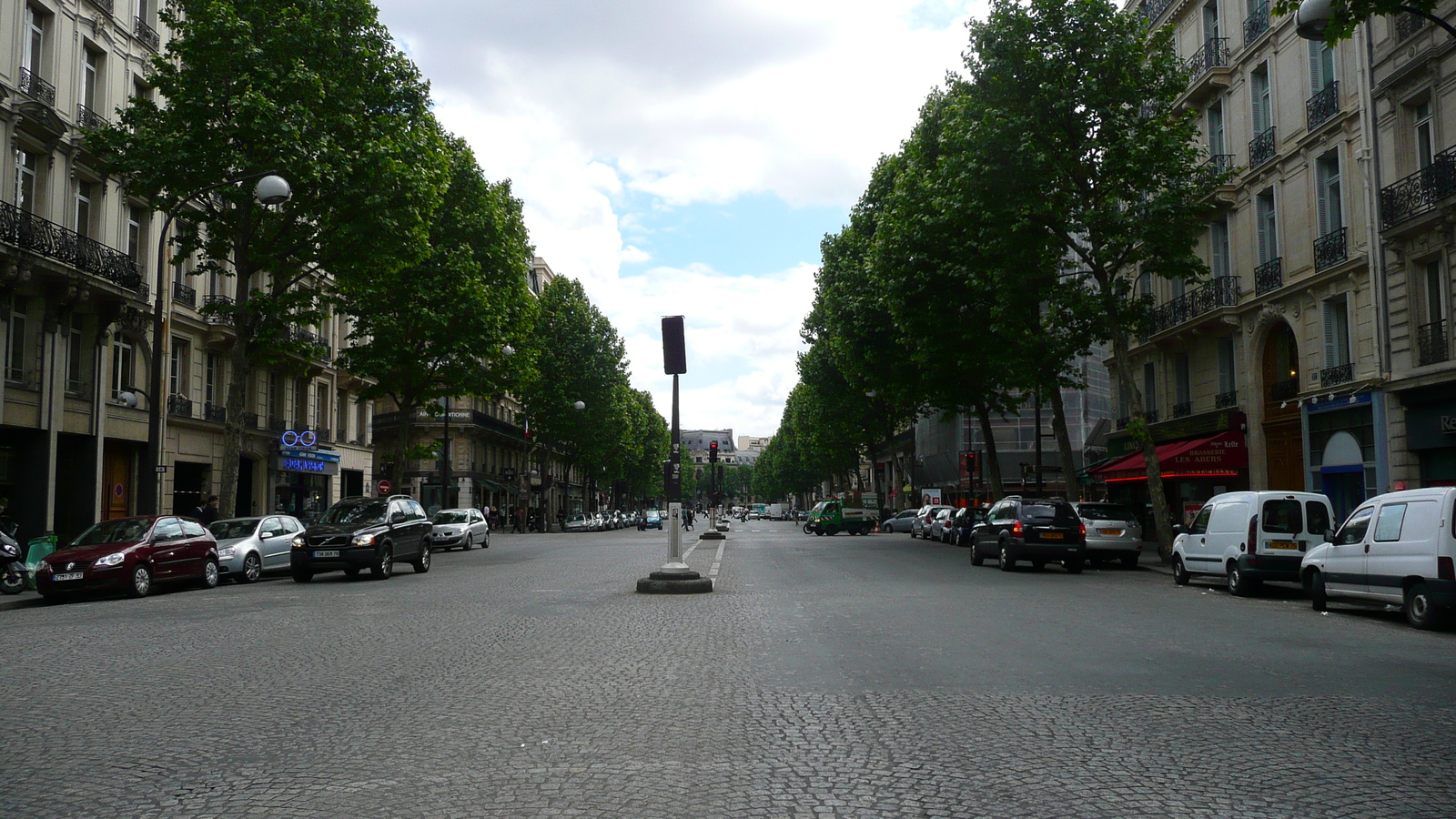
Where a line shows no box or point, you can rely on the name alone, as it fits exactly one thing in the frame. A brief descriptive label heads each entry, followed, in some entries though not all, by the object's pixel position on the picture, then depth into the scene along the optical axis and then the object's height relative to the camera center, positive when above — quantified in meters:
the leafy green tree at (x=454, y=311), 32.59 +5.67
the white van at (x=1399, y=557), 12.82 -0.89
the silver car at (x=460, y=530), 38.22 -1.27
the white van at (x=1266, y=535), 17.64 -0.77
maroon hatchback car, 16.78 -1.02
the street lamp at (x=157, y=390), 20.36 +2.08
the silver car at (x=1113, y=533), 24.55 -0.99
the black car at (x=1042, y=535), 22.28 -0.93
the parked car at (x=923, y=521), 47.75 -1.32
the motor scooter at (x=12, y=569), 17.92 -1.19
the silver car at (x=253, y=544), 21.12 -0.99
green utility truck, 56.25 -1.44
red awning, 29.30 +0.85
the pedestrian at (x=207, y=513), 25.48 -0.40
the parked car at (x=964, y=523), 37.31 -1.15
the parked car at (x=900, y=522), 57.50 -1.66
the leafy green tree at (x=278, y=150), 22.92 +7.54
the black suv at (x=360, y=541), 20.44 -0.88
